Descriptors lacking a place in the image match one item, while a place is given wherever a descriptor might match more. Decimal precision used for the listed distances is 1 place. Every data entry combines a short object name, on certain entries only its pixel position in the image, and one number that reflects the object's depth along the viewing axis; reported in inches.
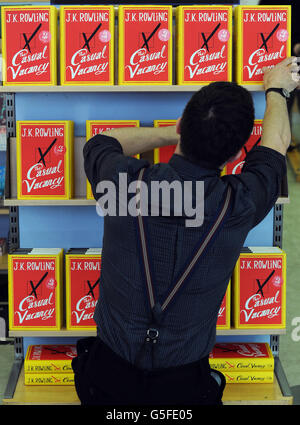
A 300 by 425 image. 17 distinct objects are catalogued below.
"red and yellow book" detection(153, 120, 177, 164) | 84.7
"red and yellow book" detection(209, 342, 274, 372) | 93.4
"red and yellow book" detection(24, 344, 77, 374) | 93.6
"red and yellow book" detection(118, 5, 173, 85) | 82.5
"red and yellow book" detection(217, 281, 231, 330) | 88.8
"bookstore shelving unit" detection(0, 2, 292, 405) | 89.5
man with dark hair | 56.7
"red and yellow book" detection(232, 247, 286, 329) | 88.4
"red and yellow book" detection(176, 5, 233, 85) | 82.4
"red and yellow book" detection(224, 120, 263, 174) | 86.1
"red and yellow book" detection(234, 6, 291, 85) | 83.0
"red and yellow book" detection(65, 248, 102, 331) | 88.4
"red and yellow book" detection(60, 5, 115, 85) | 82.8
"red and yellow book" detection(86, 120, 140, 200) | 85.1
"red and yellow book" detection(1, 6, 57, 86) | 83.4
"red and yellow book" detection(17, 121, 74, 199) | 85.0
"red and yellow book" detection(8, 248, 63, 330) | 88.0
